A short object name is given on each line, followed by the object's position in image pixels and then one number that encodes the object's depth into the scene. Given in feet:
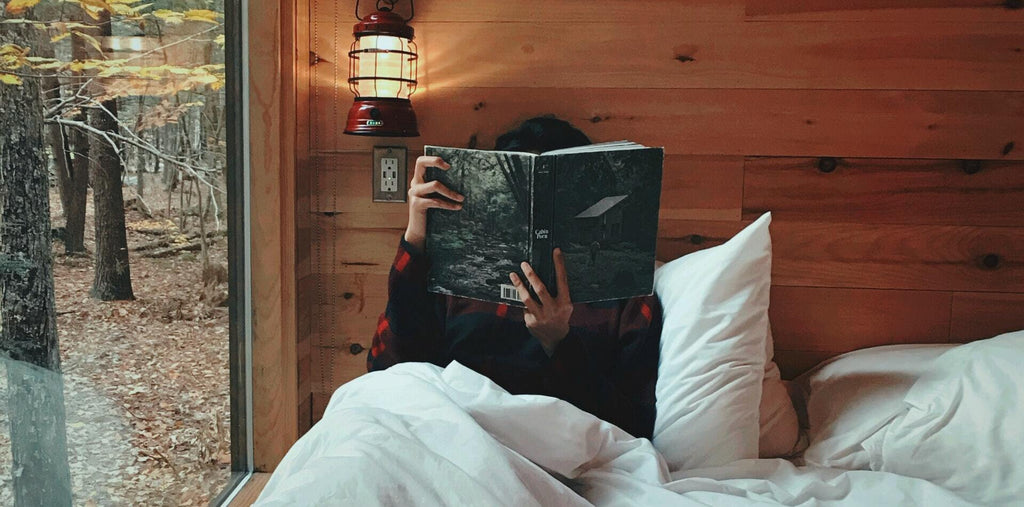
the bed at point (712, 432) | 3.21
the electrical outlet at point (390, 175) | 5.76
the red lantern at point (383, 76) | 5.35
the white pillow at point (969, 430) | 3.83
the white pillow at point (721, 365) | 4.30
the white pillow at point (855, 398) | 4.39
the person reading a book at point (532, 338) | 4.60
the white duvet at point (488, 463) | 3.01
